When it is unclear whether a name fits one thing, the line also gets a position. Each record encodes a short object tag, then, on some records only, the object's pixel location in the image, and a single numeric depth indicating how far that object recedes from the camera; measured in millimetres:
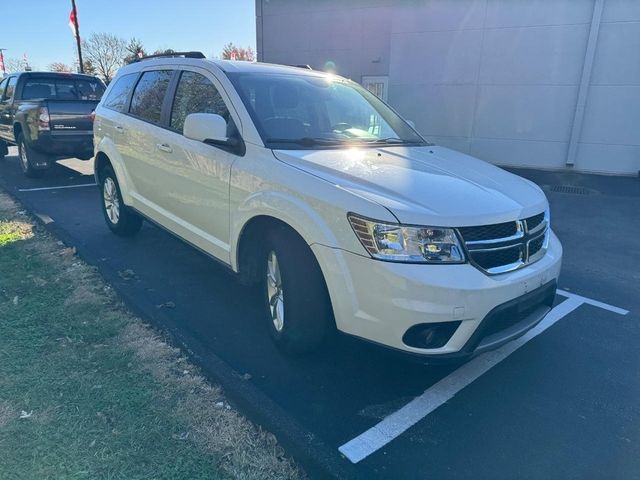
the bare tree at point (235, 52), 41334
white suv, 2439
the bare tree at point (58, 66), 49688
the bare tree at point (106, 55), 42000
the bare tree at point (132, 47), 40912
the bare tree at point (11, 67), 47856
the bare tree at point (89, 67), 39312
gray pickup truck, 8391
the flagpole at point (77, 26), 22781
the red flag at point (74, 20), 22953
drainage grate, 9375
